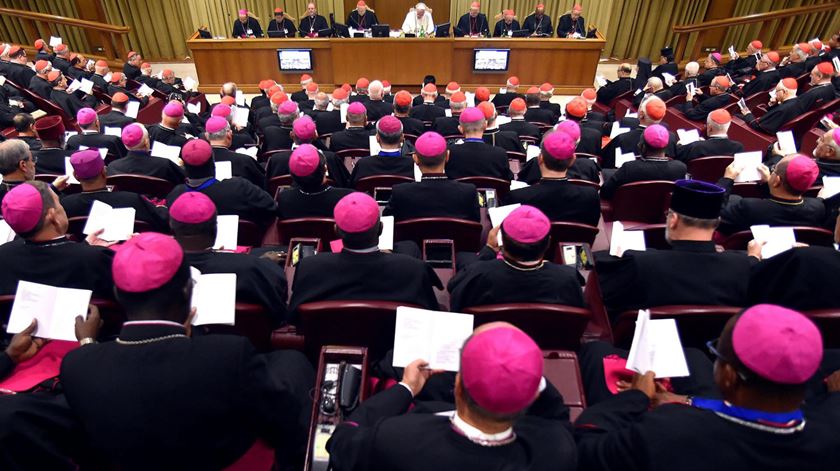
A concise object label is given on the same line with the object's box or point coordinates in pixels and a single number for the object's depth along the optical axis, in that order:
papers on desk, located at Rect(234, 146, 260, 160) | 5.04
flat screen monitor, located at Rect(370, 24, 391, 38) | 9.58
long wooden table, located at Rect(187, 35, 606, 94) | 9.58
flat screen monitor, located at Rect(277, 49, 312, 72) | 9.73
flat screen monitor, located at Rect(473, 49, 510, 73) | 9.60
